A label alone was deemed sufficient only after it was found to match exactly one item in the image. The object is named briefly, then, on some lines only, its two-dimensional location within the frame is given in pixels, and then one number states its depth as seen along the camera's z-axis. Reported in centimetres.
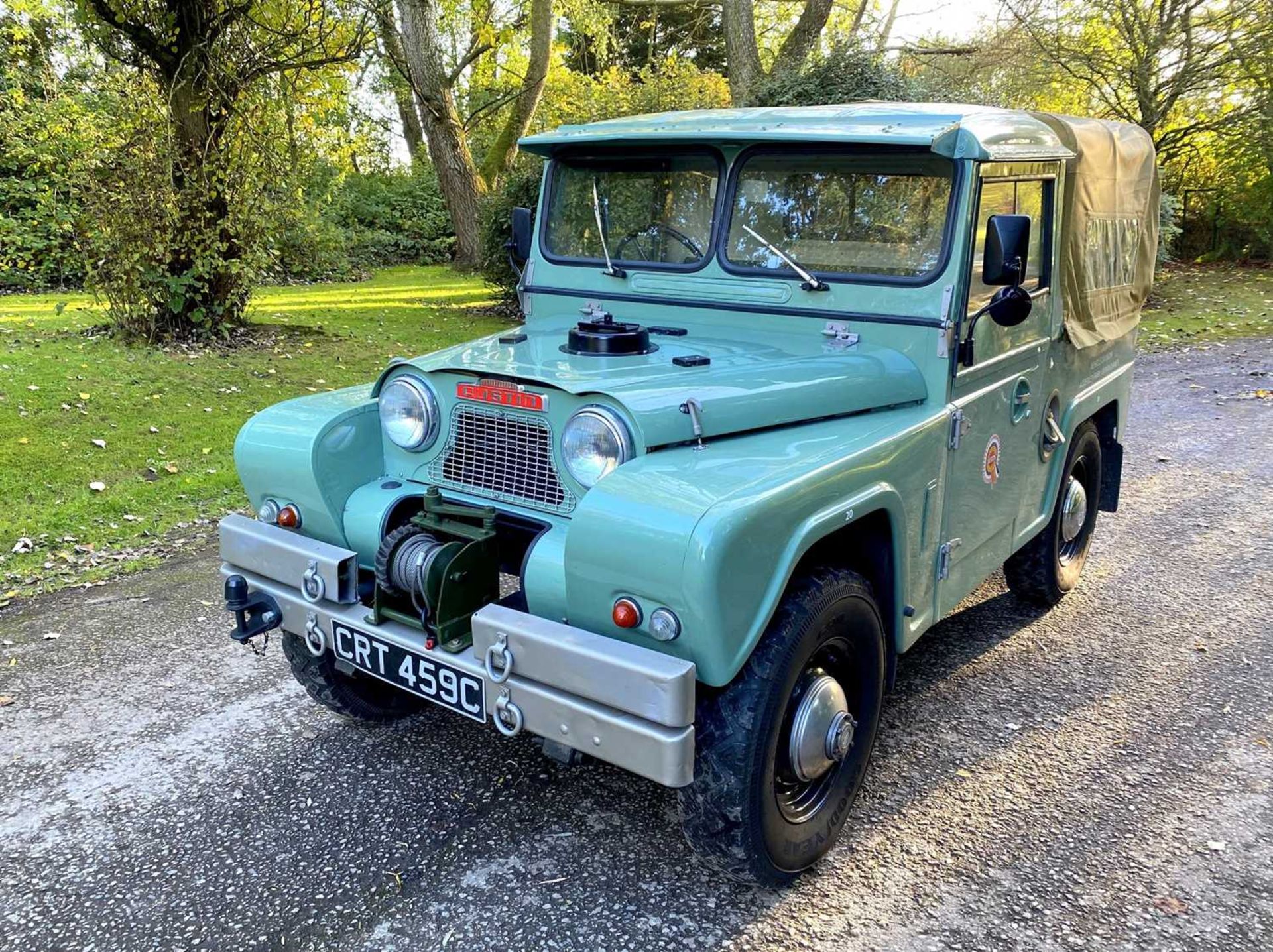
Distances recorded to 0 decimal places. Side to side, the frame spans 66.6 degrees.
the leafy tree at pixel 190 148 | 892
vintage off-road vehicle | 240
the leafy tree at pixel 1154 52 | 1409
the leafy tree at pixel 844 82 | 1121
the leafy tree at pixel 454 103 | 1336
